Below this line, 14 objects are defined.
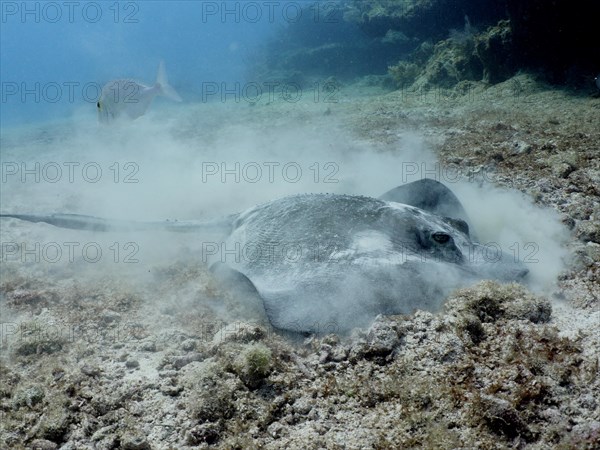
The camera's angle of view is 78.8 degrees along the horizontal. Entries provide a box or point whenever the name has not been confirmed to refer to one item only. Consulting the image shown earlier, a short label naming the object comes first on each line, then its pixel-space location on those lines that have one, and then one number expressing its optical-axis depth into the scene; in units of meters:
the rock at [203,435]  2.20
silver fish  6.20
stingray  2.94
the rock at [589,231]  4.00
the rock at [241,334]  3.06
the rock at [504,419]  1.91
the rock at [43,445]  2.25
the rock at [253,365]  2.58
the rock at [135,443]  2.17
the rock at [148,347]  3.27
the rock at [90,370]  2.87
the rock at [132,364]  3.03
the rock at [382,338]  2.65
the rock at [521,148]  6.74
